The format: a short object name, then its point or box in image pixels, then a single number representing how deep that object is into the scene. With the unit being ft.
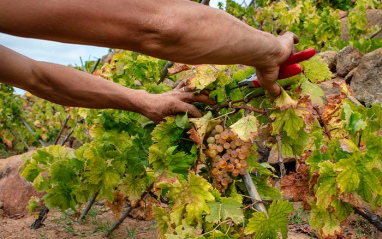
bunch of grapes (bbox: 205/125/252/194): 4.87
